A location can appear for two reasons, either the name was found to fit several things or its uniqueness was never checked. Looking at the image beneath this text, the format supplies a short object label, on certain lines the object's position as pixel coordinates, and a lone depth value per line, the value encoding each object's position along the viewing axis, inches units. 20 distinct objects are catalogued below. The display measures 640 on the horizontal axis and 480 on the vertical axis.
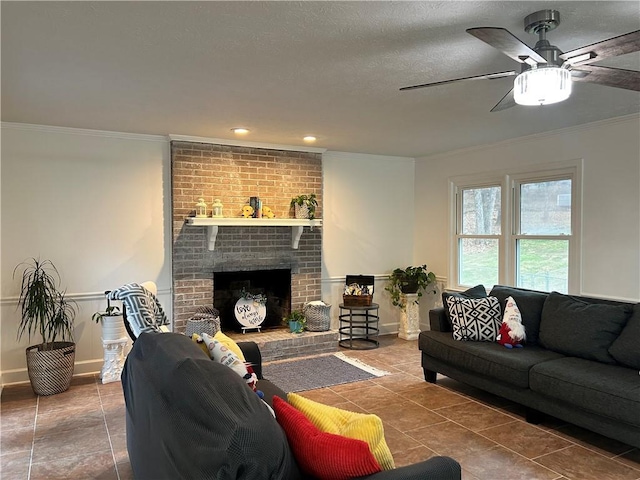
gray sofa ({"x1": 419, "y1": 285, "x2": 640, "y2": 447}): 116.3
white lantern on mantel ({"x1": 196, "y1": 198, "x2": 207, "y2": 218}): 193.3
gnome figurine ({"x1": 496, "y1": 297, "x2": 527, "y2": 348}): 151.9
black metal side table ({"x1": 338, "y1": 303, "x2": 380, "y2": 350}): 223.6
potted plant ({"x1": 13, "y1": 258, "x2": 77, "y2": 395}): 159.5
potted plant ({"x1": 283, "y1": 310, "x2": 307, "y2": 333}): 214.1
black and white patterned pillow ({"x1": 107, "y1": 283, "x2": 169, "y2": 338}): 131.6
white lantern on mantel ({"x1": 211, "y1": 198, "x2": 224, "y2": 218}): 196.0
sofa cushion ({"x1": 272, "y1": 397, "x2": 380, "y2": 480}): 58.1
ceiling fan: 75.7
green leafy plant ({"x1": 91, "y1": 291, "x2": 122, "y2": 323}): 170.9
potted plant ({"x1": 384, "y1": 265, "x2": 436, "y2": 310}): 238.8
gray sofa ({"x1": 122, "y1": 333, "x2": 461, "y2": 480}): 53.4
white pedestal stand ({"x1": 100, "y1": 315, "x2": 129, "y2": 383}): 171.5
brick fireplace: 196.2
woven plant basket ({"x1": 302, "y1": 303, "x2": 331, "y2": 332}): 217.6
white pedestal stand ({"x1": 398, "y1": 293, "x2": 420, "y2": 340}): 239.1
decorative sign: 210.7
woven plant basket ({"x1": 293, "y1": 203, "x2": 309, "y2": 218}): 216.4
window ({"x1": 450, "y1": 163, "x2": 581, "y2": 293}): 185.5
